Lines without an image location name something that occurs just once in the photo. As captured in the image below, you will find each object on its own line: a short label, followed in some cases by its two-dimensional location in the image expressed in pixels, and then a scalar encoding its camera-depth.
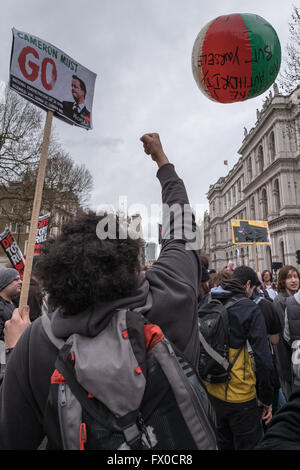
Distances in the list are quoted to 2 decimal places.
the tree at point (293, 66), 9.79
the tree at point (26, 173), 16.22
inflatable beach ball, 2.43
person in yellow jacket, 2.51
